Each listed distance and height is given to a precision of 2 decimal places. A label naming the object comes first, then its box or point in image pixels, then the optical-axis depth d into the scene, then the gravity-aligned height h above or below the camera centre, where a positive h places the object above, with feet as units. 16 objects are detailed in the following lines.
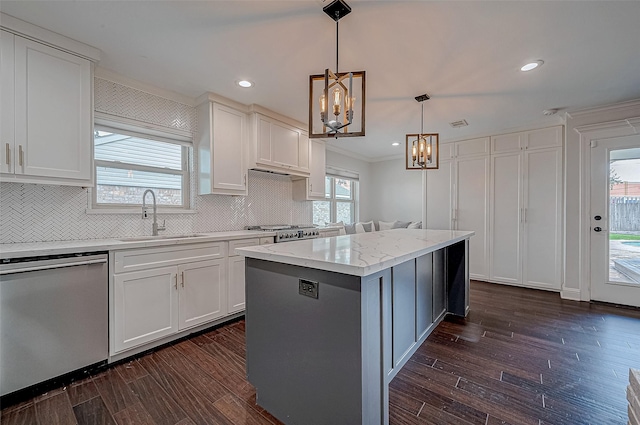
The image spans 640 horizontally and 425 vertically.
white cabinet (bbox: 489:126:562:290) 12.85 +0.11
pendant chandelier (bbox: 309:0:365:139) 5.37 +2.25
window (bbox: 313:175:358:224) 17.44 +0.56
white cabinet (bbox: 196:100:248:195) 9.96 +2.37
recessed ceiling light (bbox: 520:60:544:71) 7.79 +4.29
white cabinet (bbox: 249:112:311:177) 11.10 +2.89
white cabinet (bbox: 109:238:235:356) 6.98 -2.33
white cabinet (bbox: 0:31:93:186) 6.08 +2.36
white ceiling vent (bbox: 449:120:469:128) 13.00 +4.29
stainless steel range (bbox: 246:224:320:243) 10.92 -0.86
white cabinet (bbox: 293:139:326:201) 13.91 +1.60
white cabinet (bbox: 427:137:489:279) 14.70 +1.01
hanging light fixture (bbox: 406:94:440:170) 9.58 +2.17
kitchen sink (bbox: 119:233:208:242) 8.33 -0.87
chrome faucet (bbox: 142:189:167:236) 8.77 -0.03
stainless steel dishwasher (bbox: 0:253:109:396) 5.54 -2.36
